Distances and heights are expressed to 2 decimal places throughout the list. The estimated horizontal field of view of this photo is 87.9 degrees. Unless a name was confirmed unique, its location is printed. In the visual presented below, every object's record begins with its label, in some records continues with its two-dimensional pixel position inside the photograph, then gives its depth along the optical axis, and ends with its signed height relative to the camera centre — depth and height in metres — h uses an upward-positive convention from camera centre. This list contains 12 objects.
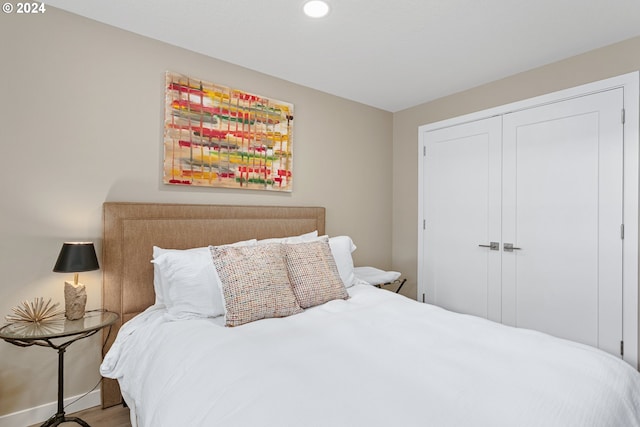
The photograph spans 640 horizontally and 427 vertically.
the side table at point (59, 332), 1.59 -0.61
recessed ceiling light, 1.87 +1.18
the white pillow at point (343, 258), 2.50 -0.35
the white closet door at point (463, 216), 2.96 -0.02
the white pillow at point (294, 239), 2.45 -0.21
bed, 1.02 -0.58
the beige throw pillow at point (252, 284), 1.78 -0.41
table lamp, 1.77 -0.30
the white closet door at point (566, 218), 2.31 -0.03
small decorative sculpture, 1.83 -0.57
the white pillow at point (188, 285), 1.86 -0.42
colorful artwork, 2.34 +0.57
